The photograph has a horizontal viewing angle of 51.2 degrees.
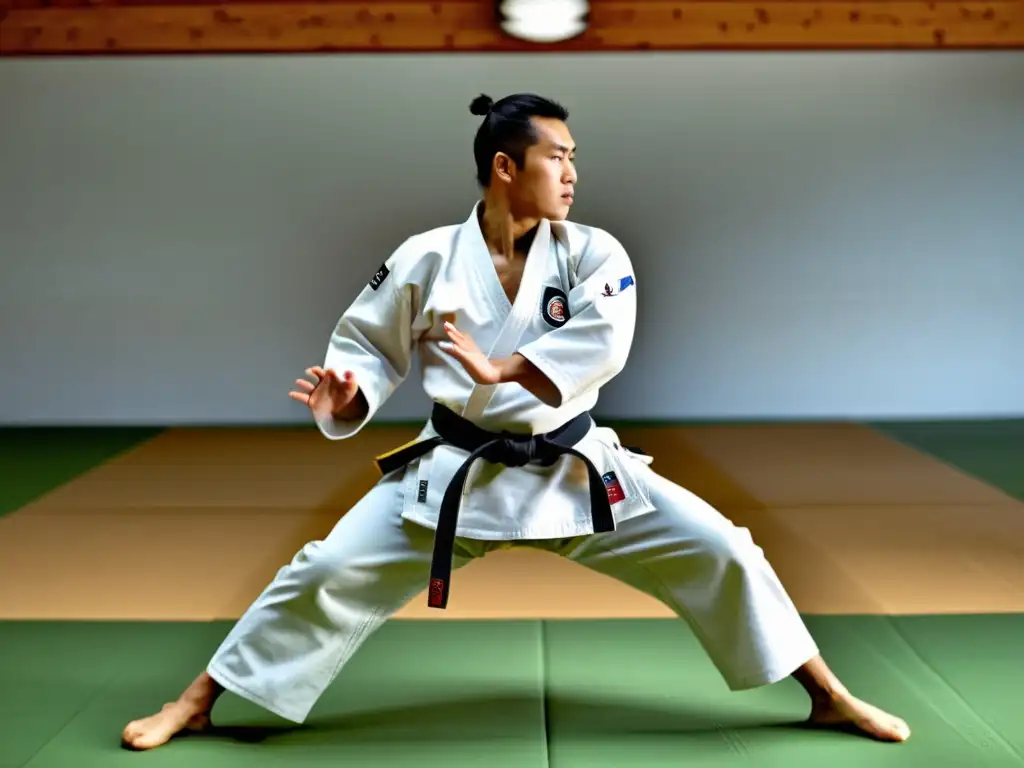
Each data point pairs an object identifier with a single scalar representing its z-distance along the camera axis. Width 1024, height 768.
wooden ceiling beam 5.79
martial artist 1.98
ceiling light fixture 5.58
